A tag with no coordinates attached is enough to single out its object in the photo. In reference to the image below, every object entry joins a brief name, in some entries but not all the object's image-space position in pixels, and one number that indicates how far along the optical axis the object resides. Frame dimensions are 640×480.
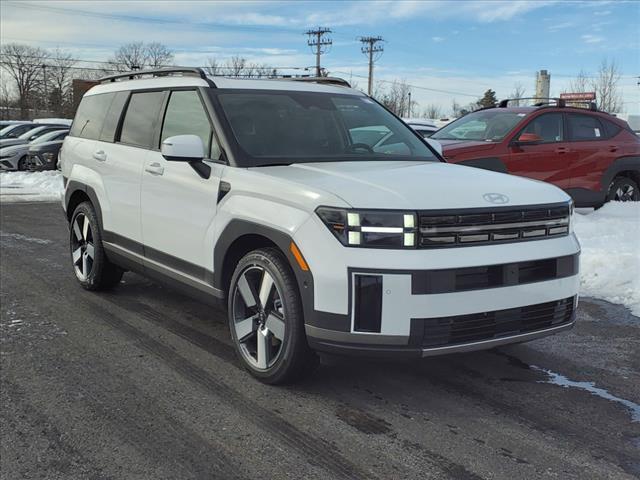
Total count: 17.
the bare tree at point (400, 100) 89.44
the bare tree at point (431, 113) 101.00
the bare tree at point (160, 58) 79.31
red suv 9.02
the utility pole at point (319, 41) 66.62
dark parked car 20.12
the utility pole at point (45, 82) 82.06
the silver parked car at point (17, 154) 21.03
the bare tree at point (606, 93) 47.88
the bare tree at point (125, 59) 81.00
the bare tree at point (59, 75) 82.19
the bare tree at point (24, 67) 81.81
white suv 3.23
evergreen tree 84.61
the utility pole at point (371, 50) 68.44
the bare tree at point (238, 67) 66.93
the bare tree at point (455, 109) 93.44
